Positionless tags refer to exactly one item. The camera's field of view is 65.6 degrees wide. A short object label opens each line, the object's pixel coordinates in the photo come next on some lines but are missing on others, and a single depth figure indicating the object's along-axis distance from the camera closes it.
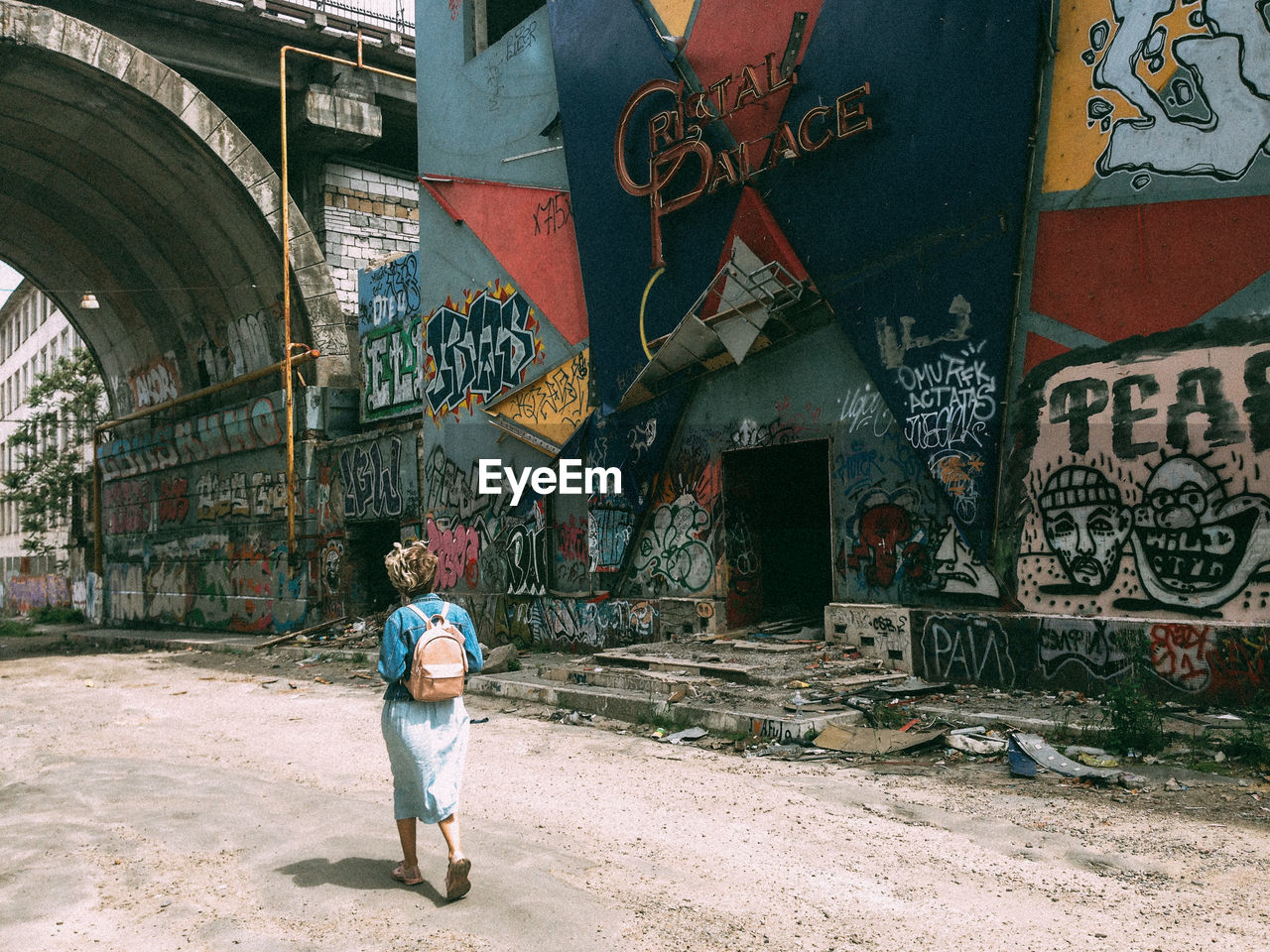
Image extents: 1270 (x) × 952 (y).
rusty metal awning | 10.37
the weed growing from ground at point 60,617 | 28.12
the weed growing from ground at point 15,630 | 24.47
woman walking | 4.22
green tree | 27.45
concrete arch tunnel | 16.64
